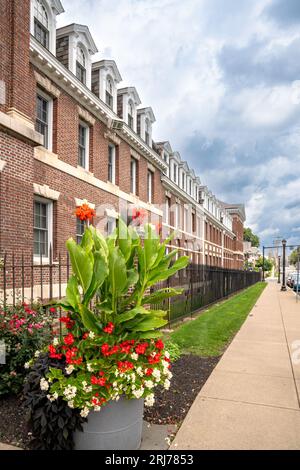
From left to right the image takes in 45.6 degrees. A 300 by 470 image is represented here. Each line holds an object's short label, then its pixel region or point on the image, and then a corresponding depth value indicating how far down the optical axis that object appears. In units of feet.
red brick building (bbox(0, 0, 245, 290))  32.19
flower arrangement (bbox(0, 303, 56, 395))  14.39
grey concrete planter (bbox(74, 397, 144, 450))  10.47
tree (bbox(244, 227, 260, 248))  375.86
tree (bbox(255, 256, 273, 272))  346.62
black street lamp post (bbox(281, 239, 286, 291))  103.19
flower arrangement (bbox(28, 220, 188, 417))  10.32
